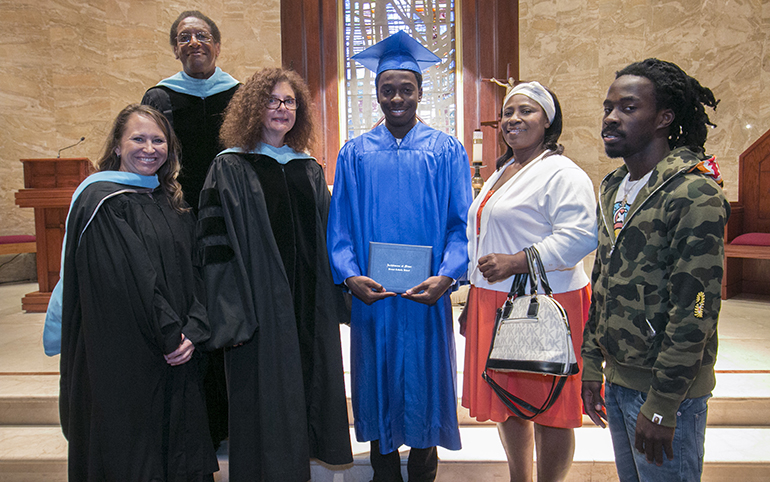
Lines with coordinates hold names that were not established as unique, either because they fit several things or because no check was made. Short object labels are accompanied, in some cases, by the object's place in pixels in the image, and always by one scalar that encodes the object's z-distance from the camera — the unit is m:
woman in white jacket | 1.75
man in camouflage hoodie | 1.21
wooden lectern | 5.03
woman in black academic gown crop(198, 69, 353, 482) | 1.99
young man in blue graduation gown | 2.09
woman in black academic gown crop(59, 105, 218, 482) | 1.79
